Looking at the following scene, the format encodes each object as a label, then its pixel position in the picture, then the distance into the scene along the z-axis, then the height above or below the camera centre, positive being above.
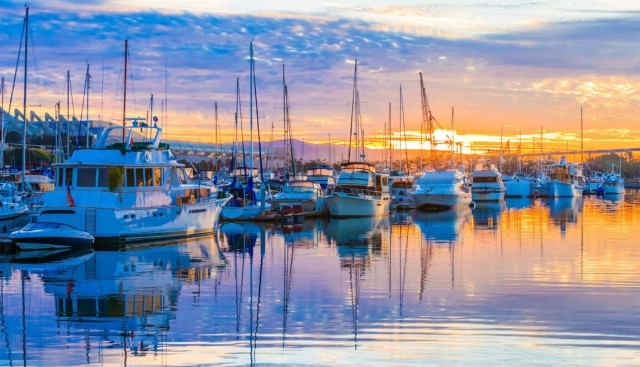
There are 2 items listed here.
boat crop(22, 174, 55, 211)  44.62 -1.59
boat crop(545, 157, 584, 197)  104.81 -2.04
